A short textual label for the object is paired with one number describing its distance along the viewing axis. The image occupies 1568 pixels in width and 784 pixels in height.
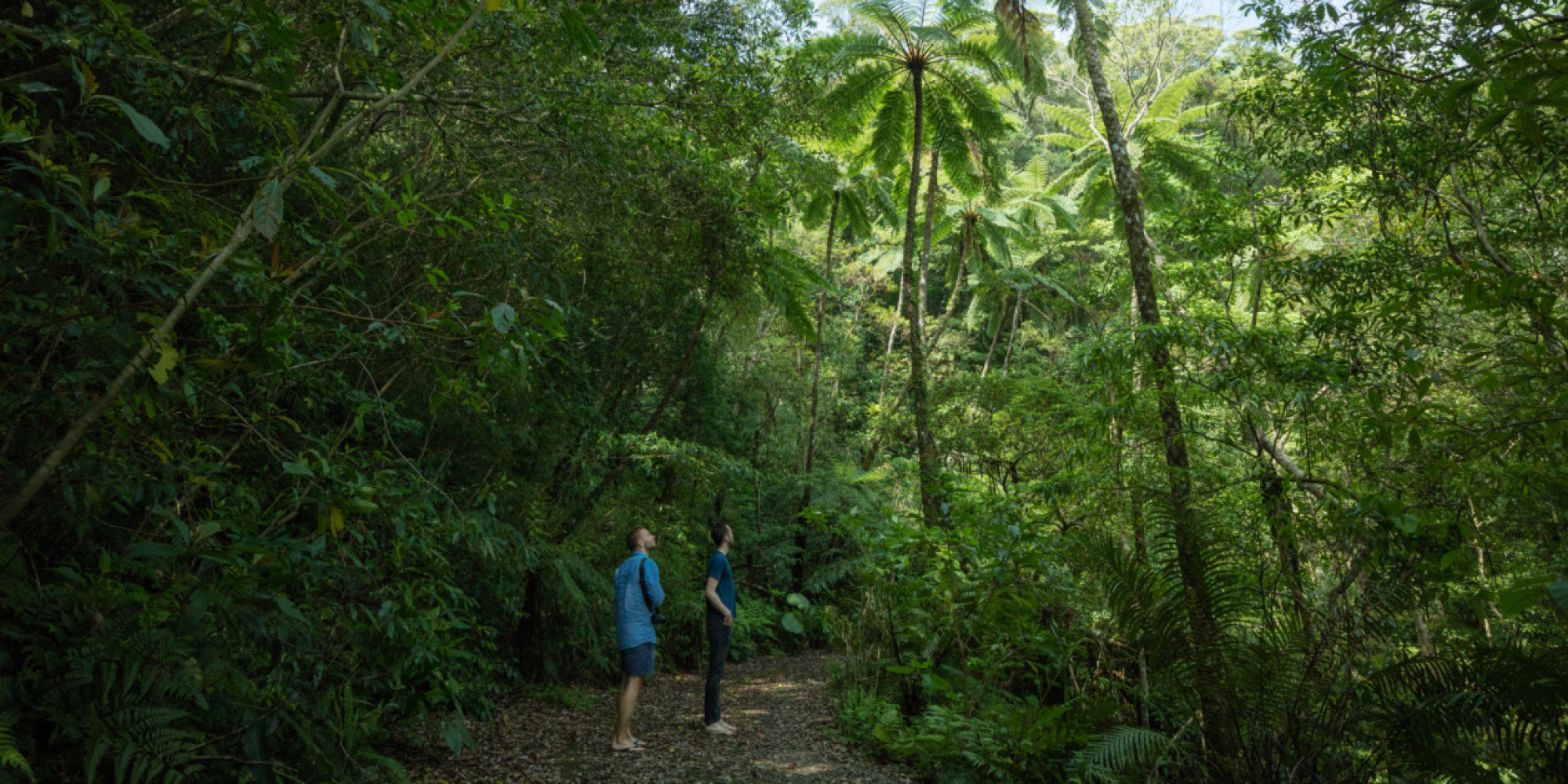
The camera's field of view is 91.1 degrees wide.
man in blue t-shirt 5.87
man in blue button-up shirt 5.30
